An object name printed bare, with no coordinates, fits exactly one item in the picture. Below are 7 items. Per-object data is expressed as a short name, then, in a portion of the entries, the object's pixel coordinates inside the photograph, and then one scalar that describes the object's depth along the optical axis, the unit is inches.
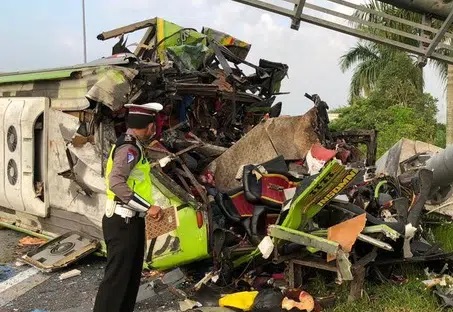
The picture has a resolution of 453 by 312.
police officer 161.5
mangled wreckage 190.1
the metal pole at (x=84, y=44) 373.2
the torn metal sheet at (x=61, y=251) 241.0
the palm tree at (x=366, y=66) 859.8
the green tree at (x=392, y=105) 751.7
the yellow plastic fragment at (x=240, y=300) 181.5
